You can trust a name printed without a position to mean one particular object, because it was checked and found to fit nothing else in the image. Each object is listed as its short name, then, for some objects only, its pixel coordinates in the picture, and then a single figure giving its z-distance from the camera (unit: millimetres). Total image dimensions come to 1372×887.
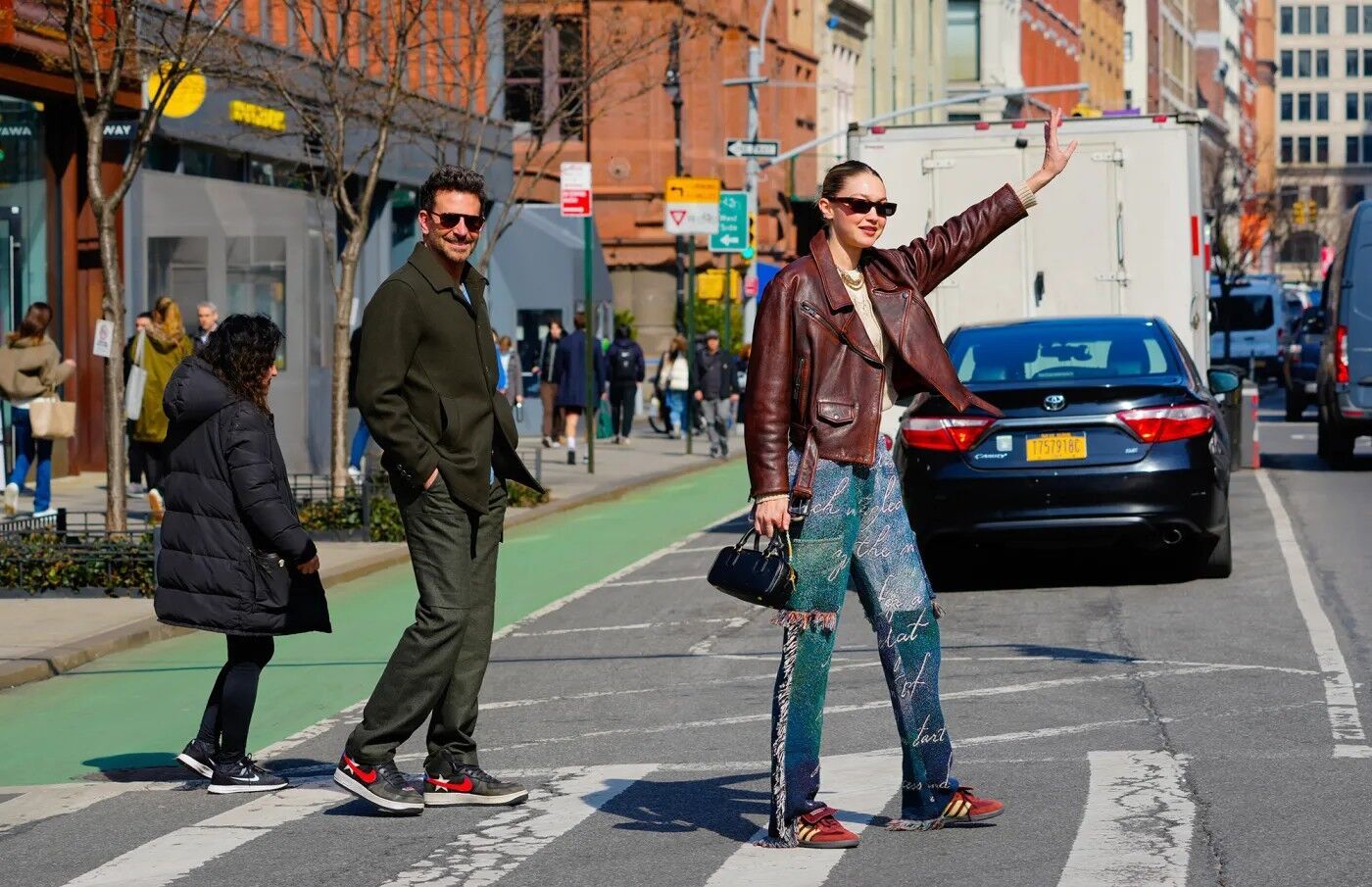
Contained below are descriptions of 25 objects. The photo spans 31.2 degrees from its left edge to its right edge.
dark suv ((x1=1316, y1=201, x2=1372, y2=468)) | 24188
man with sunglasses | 7449
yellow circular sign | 24172
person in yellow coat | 19531
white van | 56475
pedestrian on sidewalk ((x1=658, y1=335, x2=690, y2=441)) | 36094
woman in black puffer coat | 8133
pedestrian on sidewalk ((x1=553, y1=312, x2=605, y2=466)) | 29975
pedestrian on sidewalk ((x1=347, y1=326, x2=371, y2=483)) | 24250
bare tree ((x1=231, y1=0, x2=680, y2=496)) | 19906
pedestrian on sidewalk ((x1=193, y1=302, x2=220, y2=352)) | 19844
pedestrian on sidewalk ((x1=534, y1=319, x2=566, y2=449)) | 32906
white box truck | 17469
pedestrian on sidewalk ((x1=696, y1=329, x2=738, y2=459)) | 31234
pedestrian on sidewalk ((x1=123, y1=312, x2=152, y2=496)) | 20297
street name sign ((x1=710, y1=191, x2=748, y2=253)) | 33906
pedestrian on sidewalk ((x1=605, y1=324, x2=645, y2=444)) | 35000
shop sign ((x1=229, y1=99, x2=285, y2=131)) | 25547
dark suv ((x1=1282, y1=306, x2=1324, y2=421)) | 39094
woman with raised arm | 6766
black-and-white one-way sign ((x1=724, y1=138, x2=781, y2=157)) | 35469
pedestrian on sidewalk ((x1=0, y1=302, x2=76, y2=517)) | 19266
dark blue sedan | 13266
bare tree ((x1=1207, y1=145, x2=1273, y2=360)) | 89938
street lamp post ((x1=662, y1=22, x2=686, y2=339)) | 29594
